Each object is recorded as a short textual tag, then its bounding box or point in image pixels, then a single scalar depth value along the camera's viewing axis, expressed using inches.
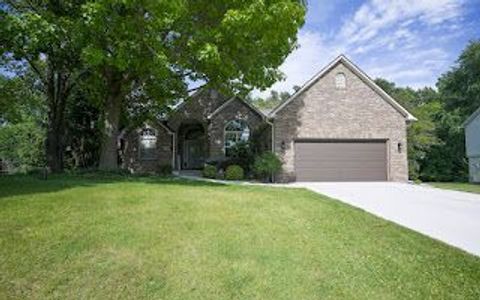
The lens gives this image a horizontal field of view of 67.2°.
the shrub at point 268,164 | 749.3
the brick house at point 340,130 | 794.2
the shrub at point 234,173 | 810.8
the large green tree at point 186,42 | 546.3
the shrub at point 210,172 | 839.7
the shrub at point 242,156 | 888.9
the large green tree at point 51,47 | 530.9
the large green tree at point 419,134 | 936.6
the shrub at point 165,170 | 895.7
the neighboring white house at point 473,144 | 1075.3
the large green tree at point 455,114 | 1202.0
